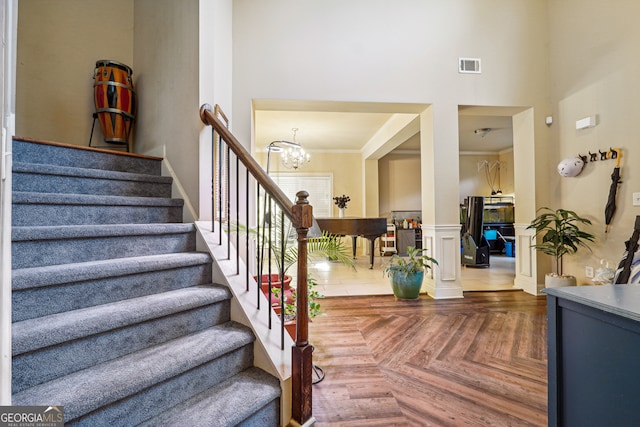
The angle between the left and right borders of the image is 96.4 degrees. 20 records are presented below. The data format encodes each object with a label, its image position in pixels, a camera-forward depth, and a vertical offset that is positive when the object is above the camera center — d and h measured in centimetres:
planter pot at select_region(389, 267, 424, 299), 334 -79
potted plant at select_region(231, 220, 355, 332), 182 -23
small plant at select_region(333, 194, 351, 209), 643 +34
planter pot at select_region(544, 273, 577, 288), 336 -79
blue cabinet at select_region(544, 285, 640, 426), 86 -48
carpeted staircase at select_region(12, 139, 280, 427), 100 -40
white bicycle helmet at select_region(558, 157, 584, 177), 334 +56
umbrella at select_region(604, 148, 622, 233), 295 +23
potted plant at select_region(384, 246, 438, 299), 334 -71
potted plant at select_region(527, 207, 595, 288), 328 -26
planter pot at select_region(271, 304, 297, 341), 181 -68
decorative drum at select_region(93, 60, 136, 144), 250 +109
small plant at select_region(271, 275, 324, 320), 190 -60
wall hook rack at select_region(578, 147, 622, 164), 298 +64
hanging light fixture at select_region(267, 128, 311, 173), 547 +126
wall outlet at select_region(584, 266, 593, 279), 330 -67
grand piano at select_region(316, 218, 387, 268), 501 -16
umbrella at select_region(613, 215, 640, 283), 219 -37
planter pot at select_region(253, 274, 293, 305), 202 -55
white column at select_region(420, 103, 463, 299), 358 +29
